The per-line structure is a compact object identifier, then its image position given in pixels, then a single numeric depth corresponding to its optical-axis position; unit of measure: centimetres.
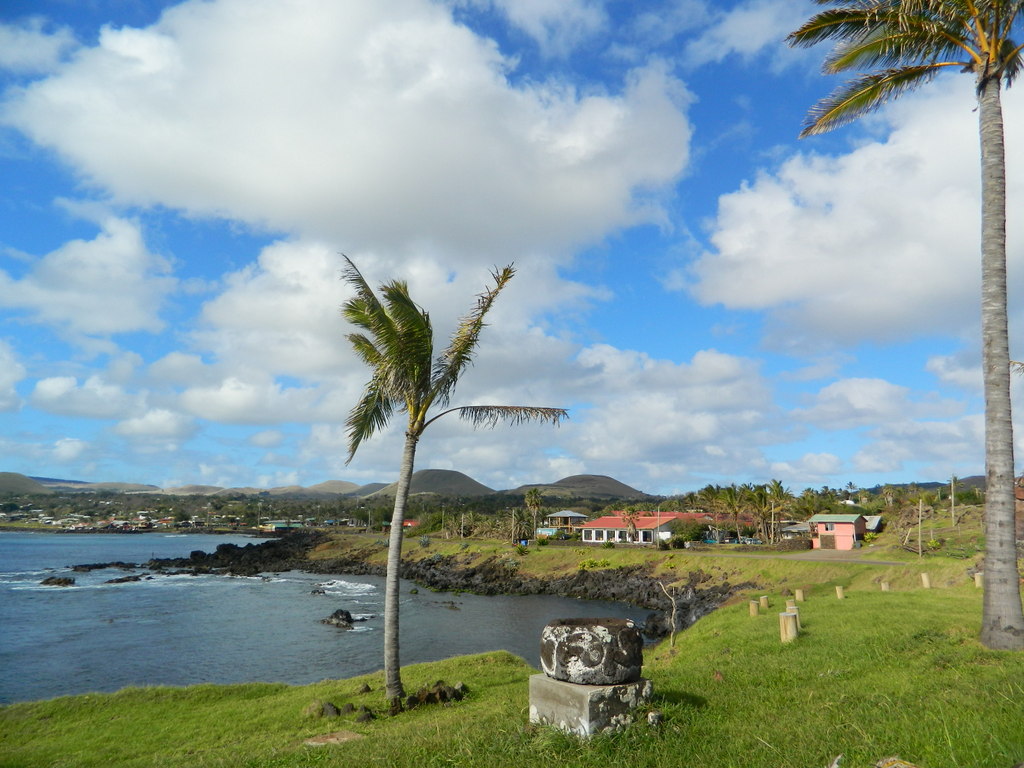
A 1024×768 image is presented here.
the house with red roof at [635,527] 8375
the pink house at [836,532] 5984
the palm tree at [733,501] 7354
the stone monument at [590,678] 722
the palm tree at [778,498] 6875
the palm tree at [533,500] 9138
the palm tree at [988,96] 1147
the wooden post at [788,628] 1496
